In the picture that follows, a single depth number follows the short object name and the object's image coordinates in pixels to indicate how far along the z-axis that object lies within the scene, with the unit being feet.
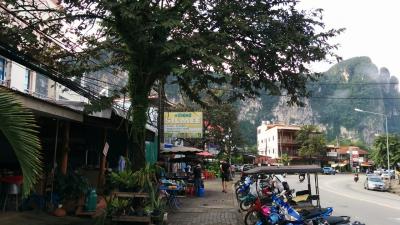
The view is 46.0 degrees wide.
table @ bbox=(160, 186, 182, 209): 57.16
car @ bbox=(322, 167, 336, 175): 282.17
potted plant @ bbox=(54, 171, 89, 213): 43.78
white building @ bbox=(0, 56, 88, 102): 83.71
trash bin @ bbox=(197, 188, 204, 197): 78.79
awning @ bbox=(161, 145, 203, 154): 84.58
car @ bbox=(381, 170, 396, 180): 218.38
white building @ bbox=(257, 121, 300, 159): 356.79
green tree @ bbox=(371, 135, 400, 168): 176.78
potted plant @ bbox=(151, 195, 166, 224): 39.32
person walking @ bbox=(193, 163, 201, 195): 78.18
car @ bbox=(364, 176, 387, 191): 129.50
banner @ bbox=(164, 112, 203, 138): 96.58
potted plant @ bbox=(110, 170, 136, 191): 38.86
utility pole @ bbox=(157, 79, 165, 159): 75.66
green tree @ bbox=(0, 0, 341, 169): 35.50
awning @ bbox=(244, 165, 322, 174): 44.66
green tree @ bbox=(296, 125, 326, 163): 314.55
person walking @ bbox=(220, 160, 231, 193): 91.25
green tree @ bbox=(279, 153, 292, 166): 318.45
